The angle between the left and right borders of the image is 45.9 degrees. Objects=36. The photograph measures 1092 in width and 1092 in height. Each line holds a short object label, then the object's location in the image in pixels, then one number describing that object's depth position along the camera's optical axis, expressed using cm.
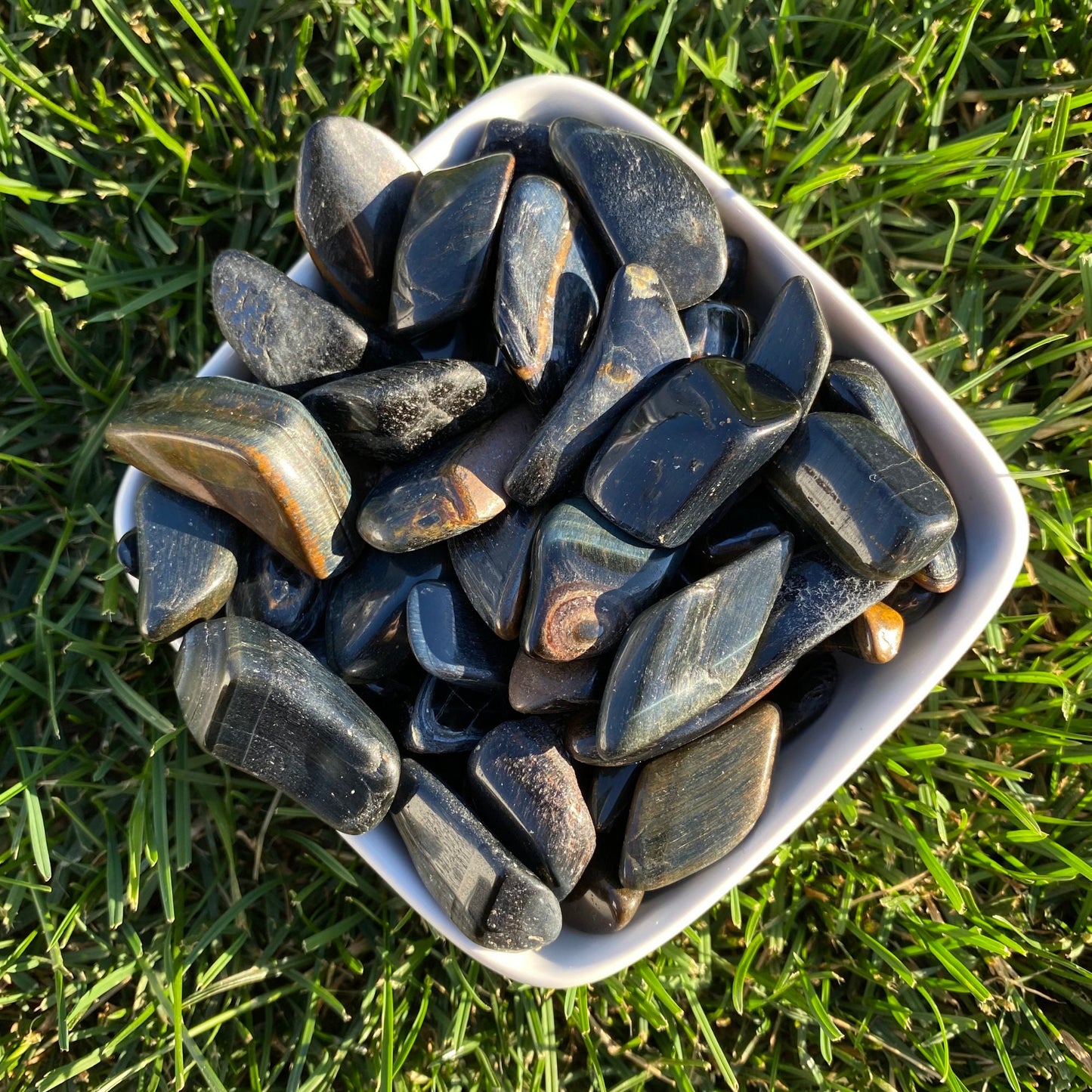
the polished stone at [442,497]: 18
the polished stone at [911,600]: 19
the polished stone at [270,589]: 19
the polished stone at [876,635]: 18
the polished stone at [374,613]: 19
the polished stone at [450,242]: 19
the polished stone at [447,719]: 19
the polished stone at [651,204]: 19
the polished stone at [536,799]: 19
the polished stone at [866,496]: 17
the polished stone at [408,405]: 18
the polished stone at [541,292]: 18
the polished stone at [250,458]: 18
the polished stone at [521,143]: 20
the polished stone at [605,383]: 18
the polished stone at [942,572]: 18
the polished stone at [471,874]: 18
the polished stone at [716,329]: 19
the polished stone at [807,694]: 19
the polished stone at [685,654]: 18
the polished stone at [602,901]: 19
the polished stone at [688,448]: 17
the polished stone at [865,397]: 18
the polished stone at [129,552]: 19
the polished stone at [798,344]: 18
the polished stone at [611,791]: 19
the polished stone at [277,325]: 19
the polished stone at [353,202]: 19
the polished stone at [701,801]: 19
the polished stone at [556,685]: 18
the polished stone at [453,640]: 19
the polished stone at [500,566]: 18
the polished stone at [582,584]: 18
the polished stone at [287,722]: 18
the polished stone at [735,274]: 20
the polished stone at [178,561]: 19
